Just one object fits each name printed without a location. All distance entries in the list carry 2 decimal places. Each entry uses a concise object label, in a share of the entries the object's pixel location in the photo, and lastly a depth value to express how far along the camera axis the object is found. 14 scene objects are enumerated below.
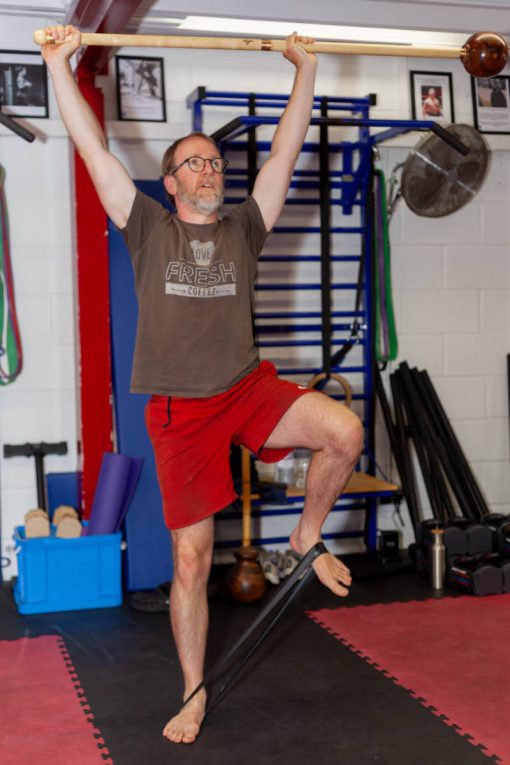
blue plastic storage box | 4.61
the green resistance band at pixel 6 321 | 5.01
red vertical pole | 4.95
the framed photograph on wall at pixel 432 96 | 5.62
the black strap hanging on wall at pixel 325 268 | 5.31
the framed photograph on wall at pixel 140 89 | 5.16
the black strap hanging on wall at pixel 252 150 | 5.18
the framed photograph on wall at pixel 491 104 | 5.74
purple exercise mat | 4.72
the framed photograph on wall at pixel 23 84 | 4.99
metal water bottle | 4.95
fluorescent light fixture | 4.82
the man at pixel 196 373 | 3.20
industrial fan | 5.24
